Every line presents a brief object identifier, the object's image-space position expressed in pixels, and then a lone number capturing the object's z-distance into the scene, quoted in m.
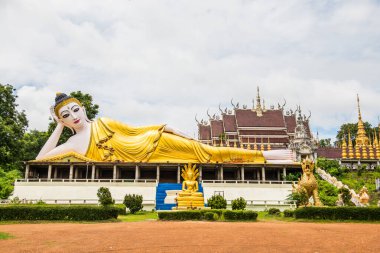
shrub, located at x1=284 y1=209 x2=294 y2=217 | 20.09
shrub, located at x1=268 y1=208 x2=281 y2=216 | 23.02
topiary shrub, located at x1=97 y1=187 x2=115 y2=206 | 20.64
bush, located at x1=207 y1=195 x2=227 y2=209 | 22.19
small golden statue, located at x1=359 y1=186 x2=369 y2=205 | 23.44
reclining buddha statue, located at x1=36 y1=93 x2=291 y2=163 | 35.88
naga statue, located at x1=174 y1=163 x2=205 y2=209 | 22.33
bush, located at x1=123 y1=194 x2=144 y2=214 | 24.09
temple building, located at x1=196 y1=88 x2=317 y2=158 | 51.75
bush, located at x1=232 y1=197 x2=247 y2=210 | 21.48
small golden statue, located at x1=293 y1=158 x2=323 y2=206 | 20.43
